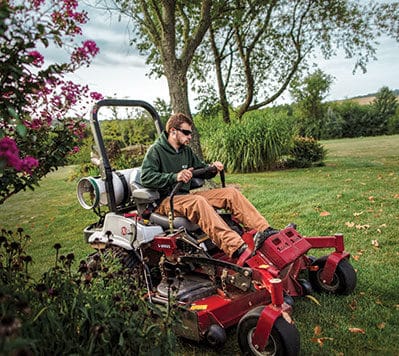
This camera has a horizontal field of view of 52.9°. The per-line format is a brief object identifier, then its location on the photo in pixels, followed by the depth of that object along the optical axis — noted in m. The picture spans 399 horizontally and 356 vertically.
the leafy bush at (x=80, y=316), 1.76
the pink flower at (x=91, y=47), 2.38
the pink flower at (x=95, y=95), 2.81
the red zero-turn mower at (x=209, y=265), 2.58
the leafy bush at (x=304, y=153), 11.70
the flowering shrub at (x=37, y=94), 1.83
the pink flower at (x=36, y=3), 2.08
